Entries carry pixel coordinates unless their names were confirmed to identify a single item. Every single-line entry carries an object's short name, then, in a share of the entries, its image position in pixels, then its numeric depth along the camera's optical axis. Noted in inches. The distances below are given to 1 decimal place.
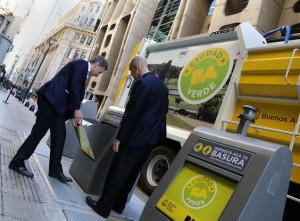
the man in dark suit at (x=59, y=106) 117.9
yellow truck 104.3
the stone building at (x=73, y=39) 2037.0
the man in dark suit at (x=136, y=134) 98.3
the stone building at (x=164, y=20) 326.9
